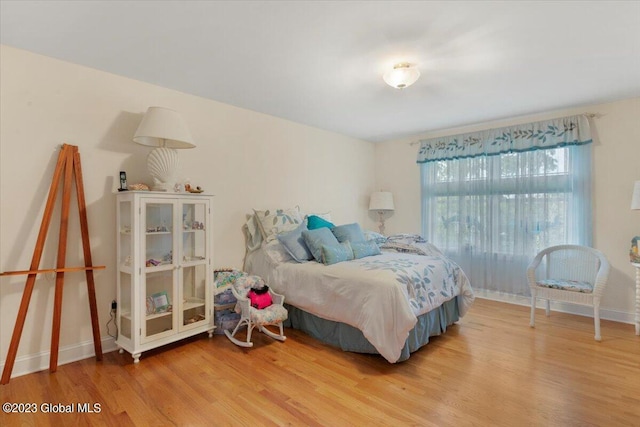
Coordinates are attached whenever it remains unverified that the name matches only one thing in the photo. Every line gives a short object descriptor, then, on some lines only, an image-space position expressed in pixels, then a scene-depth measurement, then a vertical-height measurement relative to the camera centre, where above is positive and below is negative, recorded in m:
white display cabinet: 2.43 -0.43
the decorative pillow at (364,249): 3.22 -0.35
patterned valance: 3.51 +0.95
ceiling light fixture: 2.46 +1.11
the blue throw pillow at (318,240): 3.13 -0.24
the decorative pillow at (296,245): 3.21 -0.30
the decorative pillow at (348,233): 3.46 -0.20
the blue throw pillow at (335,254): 2.97 -0.37
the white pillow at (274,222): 3.48 -0.07
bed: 2.34 -0.68
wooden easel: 2.12 -0.34
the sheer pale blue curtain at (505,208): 3.58 +0.10
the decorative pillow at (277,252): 3.29 -0.38
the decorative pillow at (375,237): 3.89 -0.27
